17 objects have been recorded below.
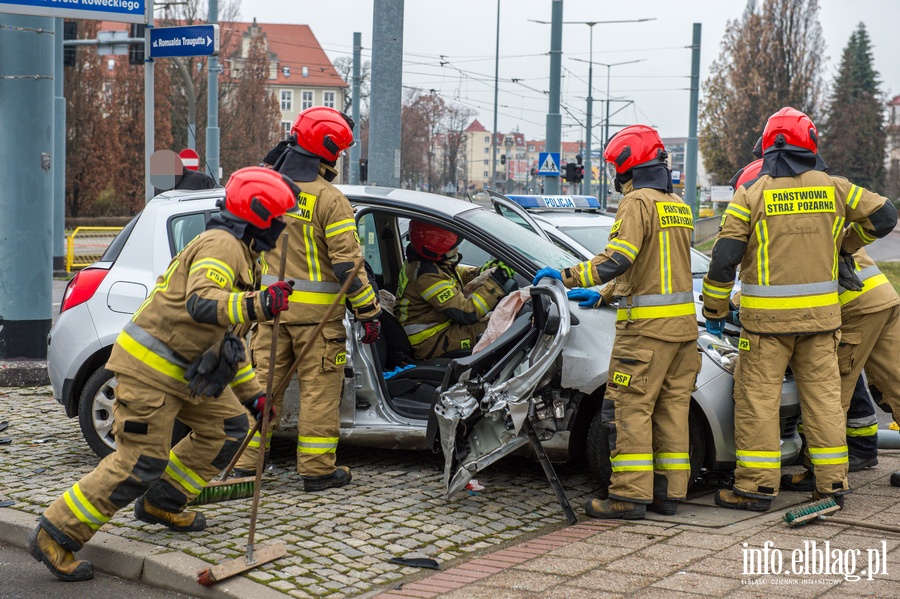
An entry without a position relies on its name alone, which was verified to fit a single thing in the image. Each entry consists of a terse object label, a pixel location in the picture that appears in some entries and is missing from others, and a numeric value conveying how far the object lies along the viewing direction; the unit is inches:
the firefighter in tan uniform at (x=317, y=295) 210.4
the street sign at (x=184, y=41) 431.5
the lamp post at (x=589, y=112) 1391.4
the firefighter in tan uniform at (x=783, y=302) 199.8
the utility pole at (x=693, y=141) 1101.7
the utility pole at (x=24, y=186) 340.5
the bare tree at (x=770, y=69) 2315.5
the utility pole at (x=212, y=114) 978.7
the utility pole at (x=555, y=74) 767.7
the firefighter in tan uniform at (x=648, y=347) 195.3
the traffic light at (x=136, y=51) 718.8
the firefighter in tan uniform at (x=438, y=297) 242.7
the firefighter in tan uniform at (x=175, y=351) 165.6
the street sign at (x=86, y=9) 327.6
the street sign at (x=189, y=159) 724.7
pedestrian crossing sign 821.2
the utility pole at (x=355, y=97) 1045.3
